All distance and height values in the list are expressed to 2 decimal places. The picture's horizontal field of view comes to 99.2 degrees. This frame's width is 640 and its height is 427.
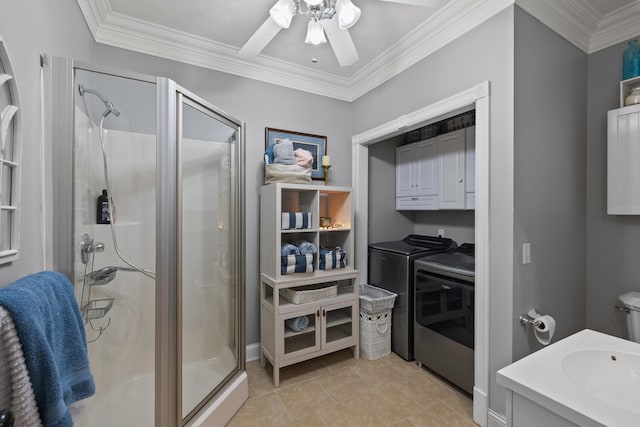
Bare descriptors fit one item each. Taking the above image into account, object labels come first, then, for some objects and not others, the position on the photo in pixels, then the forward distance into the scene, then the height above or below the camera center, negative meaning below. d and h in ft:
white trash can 7.77 -3.28
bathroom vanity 2.69 -1.96
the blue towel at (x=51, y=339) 2.15 -1.15
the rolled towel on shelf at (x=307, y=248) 7.22 -0.98
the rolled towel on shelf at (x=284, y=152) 7.31 +1.60
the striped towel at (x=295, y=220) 7.02 -0.22
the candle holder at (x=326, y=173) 8.28 +1.20
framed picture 8.12 +2.18
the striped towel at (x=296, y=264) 6.87 -1.33
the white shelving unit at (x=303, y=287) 6.81 -2.13
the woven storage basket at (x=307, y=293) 6.98 -2.17
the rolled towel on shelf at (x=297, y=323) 7.06 -2.92
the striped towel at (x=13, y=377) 2.02 -1.24
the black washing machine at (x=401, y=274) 7.68 -1.87
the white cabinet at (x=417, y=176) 8.77 +1.24
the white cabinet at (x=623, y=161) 5.33 +1.02
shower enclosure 4.02 -0.45
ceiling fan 4.29 +3.21
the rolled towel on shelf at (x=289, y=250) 6.98 -0.99
